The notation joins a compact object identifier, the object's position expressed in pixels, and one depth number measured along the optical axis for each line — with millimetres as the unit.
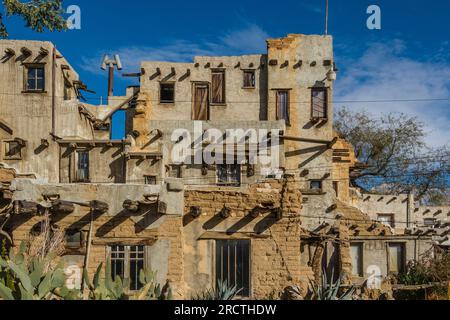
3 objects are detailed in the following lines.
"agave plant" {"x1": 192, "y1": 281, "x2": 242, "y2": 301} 11117
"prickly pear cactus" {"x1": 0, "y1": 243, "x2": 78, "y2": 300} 8125
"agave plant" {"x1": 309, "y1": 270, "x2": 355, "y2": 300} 10692
